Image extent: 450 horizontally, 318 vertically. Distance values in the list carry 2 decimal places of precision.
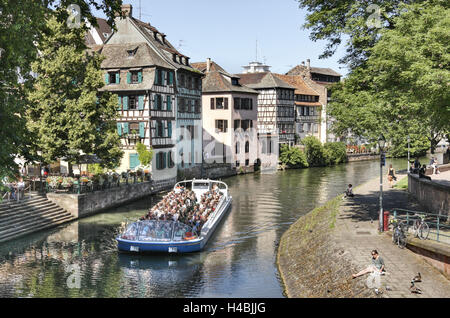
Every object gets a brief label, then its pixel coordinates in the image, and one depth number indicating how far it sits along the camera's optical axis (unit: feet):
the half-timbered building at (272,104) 229.25
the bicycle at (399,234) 58.13
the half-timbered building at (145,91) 138.92
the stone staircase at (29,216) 83.18
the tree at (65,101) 105.29
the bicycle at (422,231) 56.65
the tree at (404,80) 55.57
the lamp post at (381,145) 67.10
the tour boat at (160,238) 71.41
